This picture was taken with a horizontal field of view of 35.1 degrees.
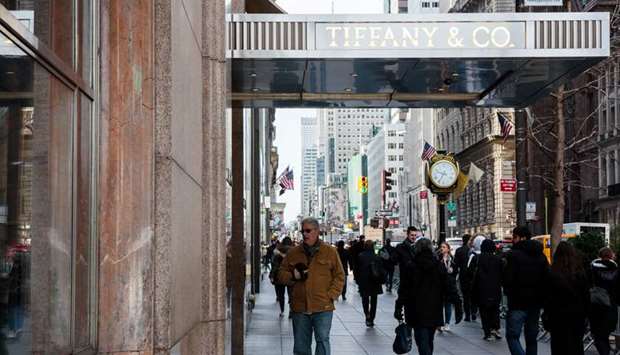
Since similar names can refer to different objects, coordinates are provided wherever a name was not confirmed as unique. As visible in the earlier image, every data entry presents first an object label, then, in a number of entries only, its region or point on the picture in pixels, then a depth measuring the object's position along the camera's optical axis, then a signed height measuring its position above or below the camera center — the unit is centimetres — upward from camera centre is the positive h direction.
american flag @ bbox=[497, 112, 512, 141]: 3158 +252
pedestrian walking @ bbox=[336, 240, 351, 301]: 3266 -162
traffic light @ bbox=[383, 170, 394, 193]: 4456 +104
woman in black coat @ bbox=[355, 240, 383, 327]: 2016 -168
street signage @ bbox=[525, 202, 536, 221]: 3707 -22
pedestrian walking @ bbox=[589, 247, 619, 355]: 1227 -145
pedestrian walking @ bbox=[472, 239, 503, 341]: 1755 -154
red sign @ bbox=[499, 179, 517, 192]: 3600 +61
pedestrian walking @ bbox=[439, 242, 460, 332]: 1988 -135
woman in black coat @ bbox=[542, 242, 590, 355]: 1012 -106
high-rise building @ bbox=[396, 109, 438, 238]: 12394 +468
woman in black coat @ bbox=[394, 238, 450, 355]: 1152 -111
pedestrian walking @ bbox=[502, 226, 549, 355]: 1191 -107
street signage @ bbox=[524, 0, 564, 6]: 1642 +342
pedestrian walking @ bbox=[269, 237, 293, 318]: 2197 -116
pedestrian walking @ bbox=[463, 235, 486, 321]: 2016 -135
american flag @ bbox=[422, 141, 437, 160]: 3941 +211
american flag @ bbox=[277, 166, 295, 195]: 5228 +129
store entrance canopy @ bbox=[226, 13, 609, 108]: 1186 +199
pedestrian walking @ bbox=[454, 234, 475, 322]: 2150 -151
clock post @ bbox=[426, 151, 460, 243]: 2150 +55
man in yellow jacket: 1049 -85
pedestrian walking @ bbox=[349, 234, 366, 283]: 2987 -146
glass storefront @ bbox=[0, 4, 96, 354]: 405 +9
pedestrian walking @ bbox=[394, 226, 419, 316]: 1178 -81
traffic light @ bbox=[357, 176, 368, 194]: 5834 +116
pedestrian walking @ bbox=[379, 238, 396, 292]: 2902 -156
